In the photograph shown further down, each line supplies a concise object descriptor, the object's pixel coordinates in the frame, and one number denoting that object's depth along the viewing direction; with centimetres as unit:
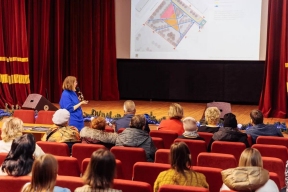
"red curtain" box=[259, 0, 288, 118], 961
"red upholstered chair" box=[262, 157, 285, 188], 377
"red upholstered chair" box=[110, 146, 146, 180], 394
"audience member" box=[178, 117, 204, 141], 449
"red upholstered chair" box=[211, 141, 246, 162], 426
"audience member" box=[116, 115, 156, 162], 429
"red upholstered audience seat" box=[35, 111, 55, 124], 652
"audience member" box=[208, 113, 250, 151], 462
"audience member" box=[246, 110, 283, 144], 508
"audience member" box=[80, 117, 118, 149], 447
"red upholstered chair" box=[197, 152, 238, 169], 362
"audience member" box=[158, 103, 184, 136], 537
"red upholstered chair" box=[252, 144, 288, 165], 427
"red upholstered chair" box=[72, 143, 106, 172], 411
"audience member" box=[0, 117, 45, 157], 382
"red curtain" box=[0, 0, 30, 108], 1062
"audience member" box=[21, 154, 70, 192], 246
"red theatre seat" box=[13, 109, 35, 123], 664
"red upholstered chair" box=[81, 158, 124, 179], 349
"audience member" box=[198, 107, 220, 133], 501
